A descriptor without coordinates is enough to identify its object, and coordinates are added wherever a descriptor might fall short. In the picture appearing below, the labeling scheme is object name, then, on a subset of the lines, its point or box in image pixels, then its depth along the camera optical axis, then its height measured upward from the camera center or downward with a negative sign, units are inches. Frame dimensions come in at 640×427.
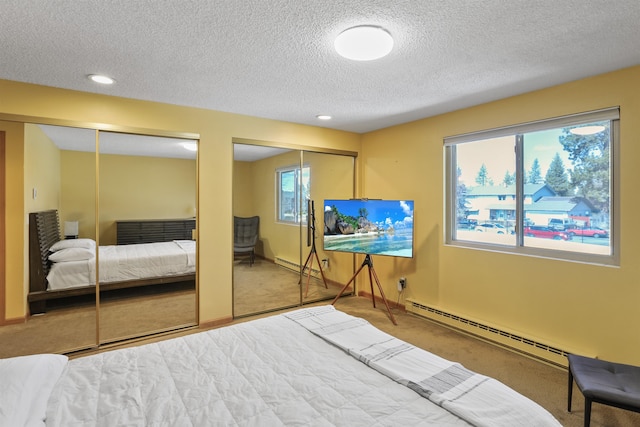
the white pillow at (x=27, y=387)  43.9 -27.0
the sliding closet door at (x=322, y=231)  173.9 -9.5
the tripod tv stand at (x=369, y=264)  160.2 -25.3
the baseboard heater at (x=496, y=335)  109.5 -47.8
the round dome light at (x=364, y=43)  75.1 +41.6
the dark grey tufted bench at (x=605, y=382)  66.9 -38.6
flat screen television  149.9 -6.5
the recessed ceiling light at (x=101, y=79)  104.1 +44.9
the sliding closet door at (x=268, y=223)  154.0 -4.9
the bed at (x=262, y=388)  48.8 -30.7
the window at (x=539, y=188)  104.3 +9.2
